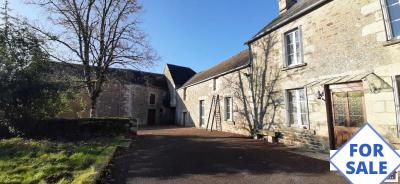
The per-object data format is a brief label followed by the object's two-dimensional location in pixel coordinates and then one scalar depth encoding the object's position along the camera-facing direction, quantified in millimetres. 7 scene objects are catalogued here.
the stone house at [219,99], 13734
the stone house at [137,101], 24953
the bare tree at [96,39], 14117
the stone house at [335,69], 6152
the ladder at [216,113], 15812
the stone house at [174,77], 26725
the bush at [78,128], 10562
